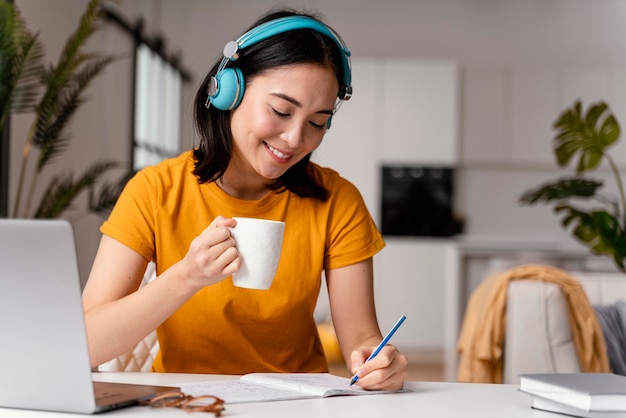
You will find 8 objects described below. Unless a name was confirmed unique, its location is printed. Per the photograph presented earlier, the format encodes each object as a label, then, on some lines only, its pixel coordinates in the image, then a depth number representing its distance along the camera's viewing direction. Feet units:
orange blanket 9.13
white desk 3.38
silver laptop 2.97
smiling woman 4.86
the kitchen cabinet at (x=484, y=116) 24.22
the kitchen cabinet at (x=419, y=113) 23.22
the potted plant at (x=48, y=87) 10.65
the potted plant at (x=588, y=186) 11.23
